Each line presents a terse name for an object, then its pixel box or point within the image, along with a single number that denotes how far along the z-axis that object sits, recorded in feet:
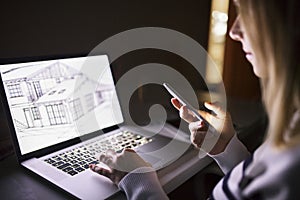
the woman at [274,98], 1.26
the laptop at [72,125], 2.25
